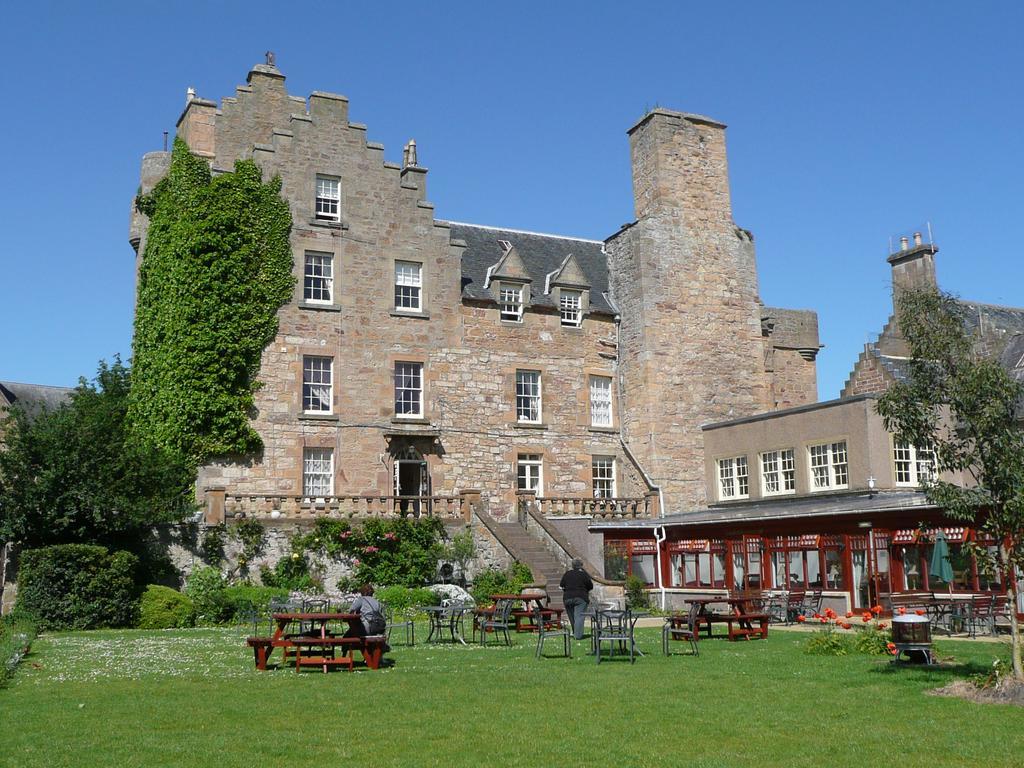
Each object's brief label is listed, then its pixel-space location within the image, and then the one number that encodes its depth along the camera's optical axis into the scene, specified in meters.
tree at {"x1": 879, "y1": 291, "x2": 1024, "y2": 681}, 13.01
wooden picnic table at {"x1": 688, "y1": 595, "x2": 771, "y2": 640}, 19.59
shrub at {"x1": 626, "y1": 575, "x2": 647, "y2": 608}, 30.61
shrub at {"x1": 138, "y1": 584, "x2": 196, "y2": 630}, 25.48
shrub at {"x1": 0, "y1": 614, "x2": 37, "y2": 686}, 15.00
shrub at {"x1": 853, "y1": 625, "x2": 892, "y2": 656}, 17.24
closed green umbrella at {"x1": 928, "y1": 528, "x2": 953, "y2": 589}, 20.73
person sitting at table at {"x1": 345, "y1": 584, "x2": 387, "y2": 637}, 16.59
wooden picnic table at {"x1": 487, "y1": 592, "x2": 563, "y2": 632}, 20.47
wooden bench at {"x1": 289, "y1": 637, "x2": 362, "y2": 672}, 15.47
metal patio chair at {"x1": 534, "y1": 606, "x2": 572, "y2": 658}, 17.25
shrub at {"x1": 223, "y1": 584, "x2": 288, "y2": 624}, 25.81
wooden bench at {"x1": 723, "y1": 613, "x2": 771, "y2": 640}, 19.91
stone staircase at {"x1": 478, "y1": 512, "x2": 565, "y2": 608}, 27.58
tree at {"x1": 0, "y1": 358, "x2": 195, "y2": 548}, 25.55
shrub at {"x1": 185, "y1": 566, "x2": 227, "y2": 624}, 26.27
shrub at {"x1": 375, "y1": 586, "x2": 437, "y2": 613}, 27.39
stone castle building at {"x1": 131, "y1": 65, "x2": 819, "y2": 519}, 32.41
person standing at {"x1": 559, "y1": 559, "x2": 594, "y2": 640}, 19.45
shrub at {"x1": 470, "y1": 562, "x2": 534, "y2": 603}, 28.03
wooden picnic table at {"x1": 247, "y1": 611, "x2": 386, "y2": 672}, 15.53
